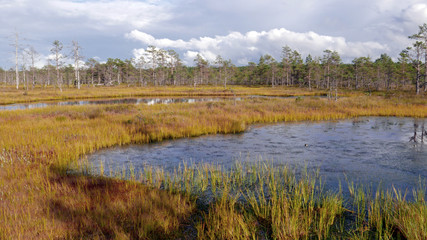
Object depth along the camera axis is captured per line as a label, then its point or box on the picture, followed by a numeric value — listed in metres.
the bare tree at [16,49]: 64.00
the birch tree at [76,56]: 71.81
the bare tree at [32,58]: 72.66
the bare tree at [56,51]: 66.81
